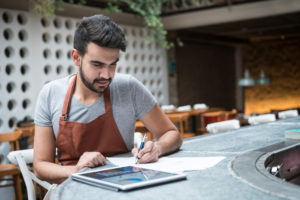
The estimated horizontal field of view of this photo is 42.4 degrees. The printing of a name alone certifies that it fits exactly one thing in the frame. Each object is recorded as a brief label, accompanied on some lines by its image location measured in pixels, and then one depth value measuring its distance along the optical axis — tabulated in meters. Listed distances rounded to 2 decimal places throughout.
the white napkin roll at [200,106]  9.23
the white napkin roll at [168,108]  8.55
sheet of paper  1.57
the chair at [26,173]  2.03
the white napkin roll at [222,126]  3.15
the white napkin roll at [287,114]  4.86
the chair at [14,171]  4.44
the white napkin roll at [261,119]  4.01
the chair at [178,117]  6.45
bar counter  1.16
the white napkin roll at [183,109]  8.64
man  1.78
